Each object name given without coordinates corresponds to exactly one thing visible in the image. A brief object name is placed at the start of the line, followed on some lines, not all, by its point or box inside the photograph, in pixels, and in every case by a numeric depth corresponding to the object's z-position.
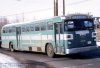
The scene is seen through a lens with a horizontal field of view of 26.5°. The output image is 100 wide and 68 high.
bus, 12.42
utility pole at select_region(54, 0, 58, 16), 21.27
